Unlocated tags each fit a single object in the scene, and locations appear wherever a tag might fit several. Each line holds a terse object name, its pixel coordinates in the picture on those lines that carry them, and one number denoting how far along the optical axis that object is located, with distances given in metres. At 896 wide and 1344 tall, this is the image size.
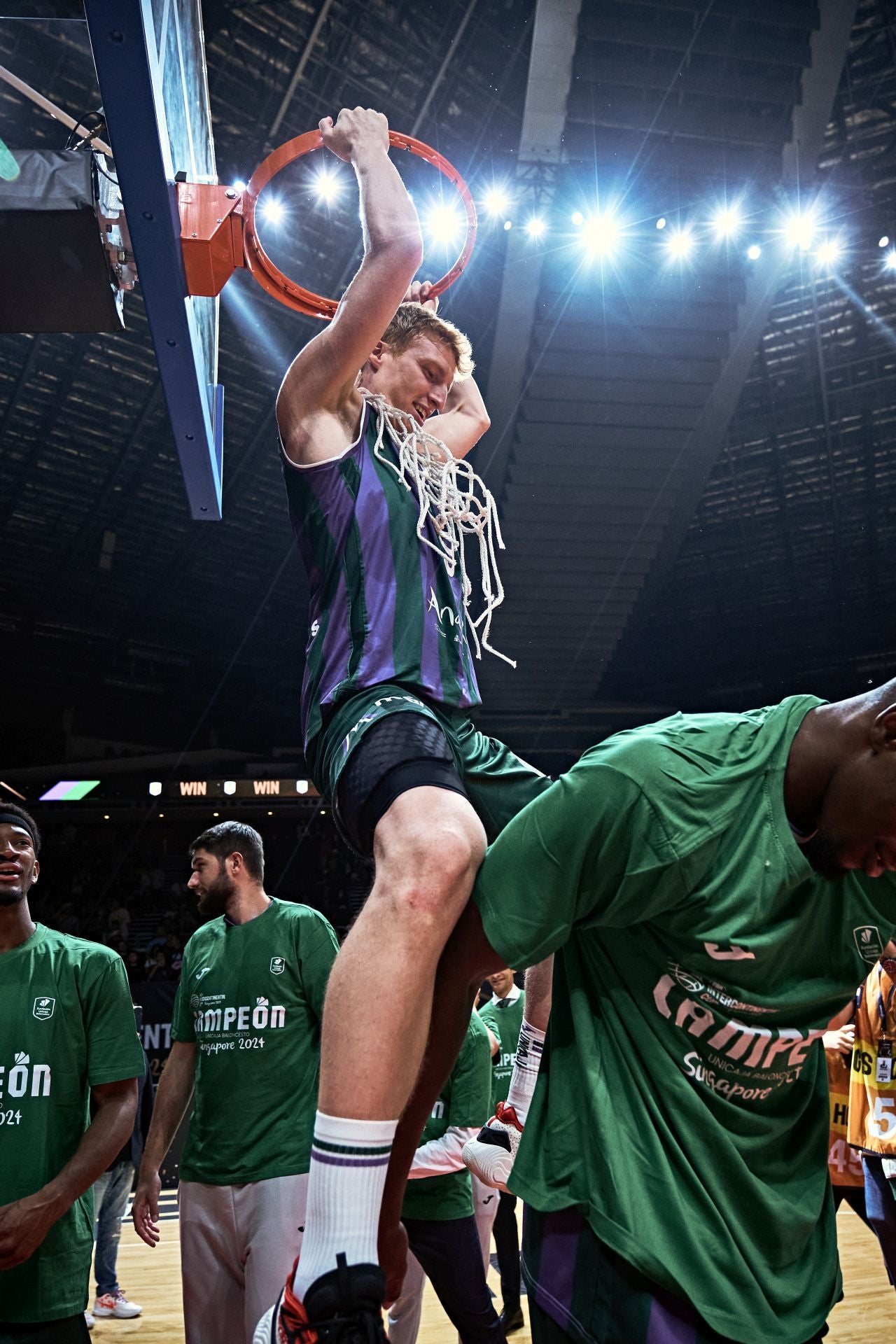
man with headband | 3.01
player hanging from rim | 1.53
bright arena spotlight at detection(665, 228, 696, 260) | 10.36
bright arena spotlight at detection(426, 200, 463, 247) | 9.38
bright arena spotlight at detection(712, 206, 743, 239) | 10.27
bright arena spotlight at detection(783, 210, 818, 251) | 10.36
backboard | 2.29
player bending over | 1.43
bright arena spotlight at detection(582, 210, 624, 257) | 10.29
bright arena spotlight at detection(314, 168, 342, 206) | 9.18
